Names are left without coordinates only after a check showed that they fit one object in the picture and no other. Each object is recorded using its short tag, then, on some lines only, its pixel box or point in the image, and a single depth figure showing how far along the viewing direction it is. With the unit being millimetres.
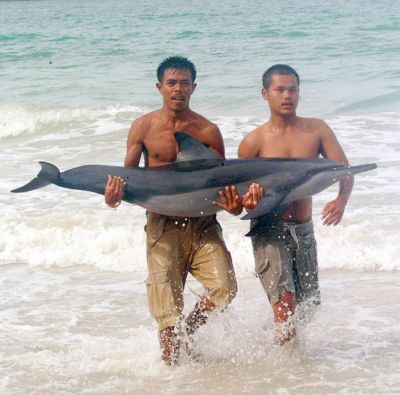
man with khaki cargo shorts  9072
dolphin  8487
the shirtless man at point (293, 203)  9080
